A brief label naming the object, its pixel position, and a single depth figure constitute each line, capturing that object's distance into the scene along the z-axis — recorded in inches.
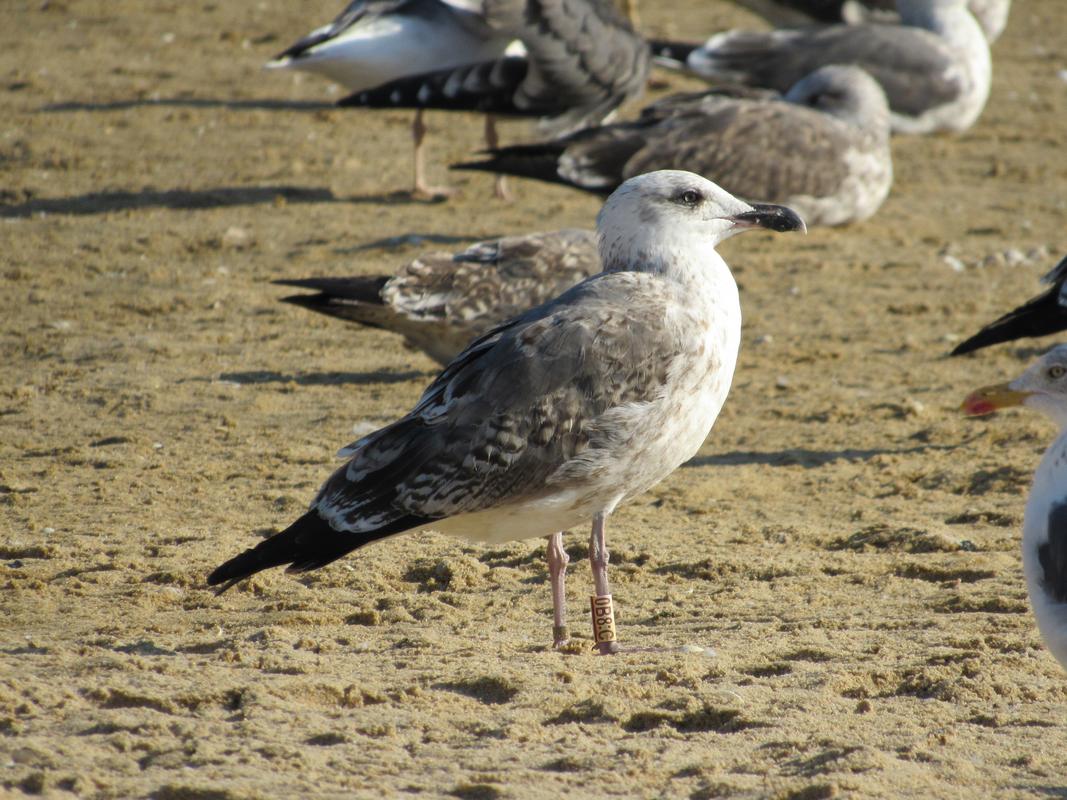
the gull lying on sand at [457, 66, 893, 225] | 762.8
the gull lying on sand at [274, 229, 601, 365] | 557.9
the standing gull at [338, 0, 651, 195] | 824.3
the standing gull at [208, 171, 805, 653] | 359.9
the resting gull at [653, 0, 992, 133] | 922.1
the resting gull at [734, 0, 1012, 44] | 1047.0
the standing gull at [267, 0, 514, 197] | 874.8
